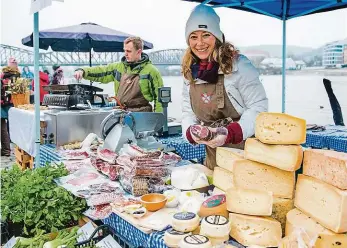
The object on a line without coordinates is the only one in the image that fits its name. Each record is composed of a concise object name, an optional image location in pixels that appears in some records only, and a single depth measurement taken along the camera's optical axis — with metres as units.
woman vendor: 2.42
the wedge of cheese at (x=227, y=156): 1.90
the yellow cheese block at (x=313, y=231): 1.32
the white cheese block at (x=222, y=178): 1.93
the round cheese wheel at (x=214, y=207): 1.63
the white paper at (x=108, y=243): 1.88
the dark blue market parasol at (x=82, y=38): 7.84
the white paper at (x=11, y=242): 2.09
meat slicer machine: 2.84
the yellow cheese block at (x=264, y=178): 1.60
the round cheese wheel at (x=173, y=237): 1.49
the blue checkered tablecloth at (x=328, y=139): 4.78
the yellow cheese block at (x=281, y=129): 1.56
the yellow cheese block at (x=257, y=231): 1.47
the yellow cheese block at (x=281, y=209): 1.58
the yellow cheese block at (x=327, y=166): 1.36
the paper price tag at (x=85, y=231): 2.04
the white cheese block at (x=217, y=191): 1.95
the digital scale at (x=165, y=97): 3.96
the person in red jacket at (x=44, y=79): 8.76
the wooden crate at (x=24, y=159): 4.91
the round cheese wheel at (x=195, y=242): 1.39
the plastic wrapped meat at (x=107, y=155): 2.60
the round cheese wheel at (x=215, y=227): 1.46
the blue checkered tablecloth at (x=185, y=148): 4.04
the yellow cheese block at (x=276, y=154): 1.55
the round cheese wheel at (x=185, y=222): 1.54
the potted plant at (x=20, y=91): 5.37
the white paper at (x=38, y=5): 2.62
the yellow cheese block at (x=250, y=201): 1.50
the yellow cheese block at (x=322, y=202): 1.32
